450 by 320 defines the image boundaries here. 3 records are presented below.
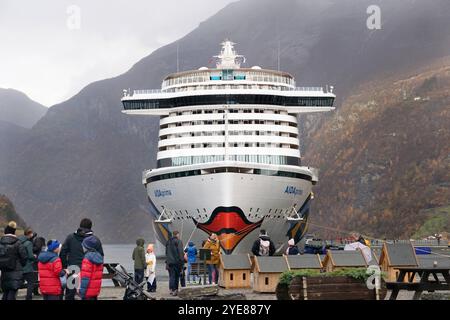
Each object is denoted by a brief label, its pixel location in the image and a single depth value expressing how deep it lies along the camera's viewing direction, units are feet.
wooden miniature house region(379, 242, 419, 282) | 82.23
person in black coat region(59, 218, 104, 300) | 61.87
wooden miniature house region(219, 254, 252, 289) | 84.33
